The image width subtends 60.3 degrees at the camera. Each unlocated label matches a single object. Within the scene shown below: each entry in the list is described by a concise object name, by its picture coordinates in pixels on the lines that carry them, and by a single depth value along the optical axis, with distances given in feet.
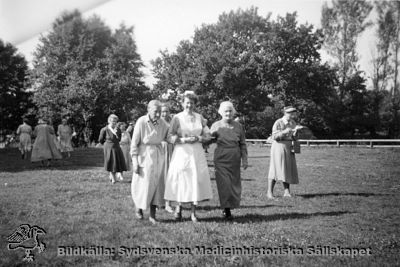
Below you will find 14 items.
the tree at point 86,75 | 124.36
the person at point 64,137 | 77.82
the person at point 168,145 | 29.42
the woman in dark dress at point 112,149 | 39.91
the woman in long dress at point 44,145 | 56.13
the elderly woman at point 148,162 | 23.03
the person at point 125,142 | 47.35
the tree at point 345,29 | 136.15
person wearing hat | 32.27
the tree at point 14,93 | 129.22
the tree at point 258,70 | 139.23
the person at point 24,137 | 68.03
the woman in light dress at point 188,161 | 22.56
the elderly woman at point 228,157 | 23.88
